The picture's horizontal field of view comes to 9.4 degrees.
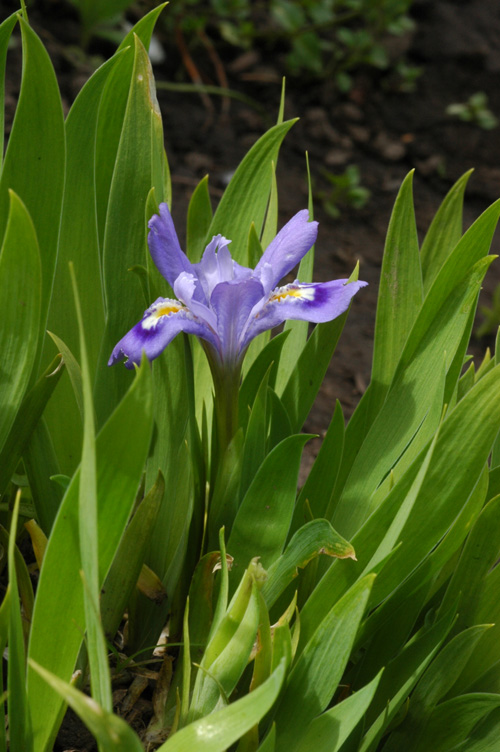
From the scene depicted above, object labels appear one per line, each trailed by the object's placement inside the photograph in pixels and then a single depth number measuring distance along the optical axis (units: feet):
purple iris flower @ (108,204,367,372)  2.14
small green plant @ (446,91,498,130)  4.70
